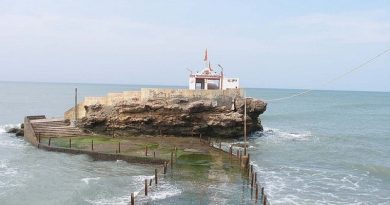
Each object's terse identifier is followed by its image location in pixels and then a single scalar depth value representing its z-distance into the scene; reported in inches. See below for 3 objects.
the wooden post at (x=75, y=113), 2166.1
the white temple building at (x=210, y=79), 2154.3
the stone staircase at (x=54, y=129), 1996.8
